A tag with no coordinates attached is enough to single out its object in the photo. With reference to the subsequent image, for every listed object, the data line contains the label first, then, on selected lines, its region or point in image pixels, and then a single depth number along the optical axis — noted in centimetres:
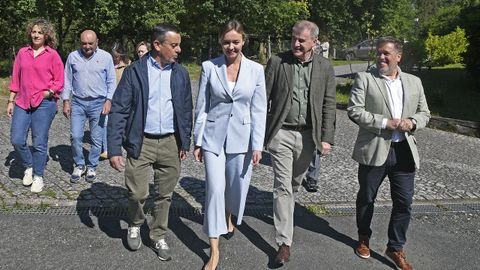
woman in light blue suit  371
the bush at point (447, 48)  1343
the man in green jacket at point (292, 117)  400
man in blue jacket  370
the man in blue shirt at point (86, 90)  574
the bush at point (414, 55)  1562
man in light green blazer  381
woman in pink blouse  523
